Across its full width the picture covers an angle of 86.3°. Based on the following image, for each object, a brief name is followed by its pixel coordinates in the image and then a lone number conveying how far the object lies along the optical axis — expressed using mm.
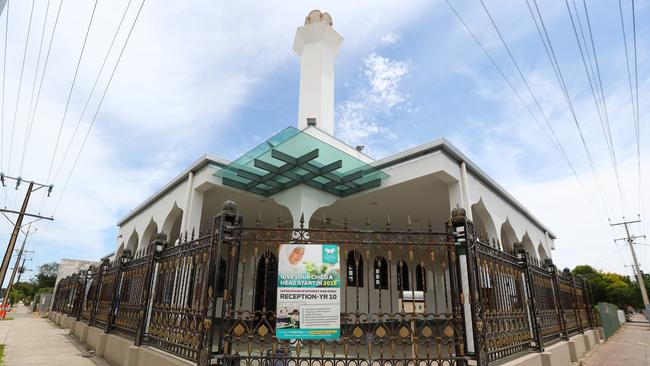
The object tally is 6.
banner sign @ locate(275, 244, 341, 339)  3971
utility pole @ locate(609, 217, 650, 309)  28016
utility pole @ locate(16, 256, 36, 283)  43122
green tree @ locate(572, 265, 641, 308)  31594
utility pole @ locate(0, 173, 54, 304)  18547
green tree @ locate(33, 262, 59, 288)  60625
